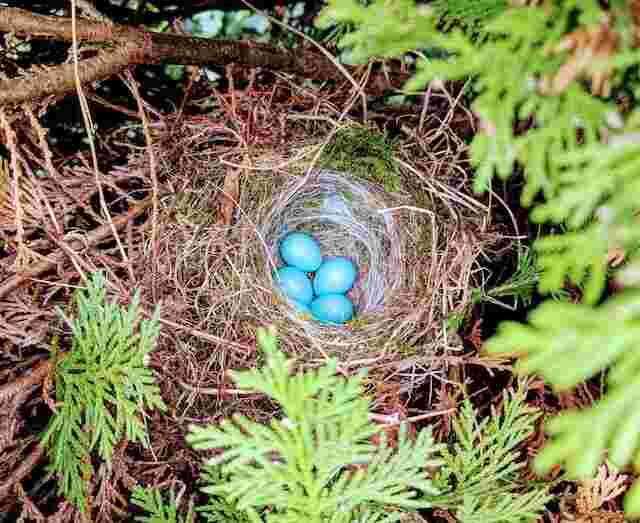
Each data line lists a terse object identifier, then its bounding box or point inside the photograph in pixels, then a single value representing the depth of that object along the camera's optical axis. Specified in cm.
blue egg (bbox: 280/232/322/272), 45
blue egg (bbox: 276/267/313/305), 45
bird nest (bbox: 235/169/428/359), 42
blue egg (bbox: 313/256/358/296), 46
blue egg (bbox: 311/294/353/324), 45
